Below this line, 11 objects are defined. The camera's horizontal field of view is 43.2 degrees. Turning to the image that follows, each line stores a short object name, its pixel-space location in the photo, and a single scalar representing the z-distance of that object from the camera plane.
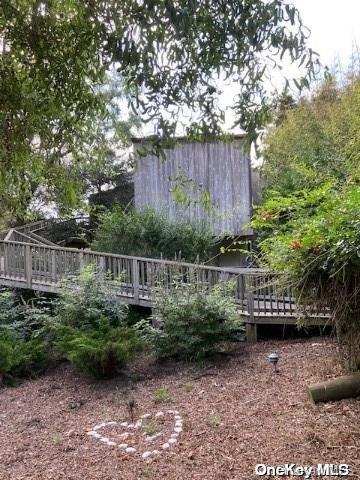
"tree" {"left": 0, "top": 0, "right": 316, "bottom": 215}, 1.95
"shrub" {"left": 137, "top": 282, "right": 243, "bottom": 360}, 6.66
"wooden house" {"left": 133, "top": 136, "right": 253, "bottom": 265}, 12.78
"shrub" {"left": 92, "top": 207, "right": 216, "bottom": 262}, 10.87
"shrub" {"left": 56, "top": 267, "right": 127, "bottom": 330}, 7.45
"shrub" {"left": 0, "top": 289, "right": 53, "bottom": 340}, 7.74
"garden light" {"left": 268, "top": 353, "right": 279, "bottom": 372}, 5.61
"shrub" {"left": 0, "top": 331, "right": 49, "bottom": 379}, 6.87
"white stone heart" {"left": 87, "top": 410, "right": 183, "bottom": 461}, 3.95
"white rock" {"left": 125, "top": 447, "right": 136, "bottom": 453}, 3.95
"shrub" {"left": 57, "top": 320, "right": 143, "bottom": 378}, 6.25
